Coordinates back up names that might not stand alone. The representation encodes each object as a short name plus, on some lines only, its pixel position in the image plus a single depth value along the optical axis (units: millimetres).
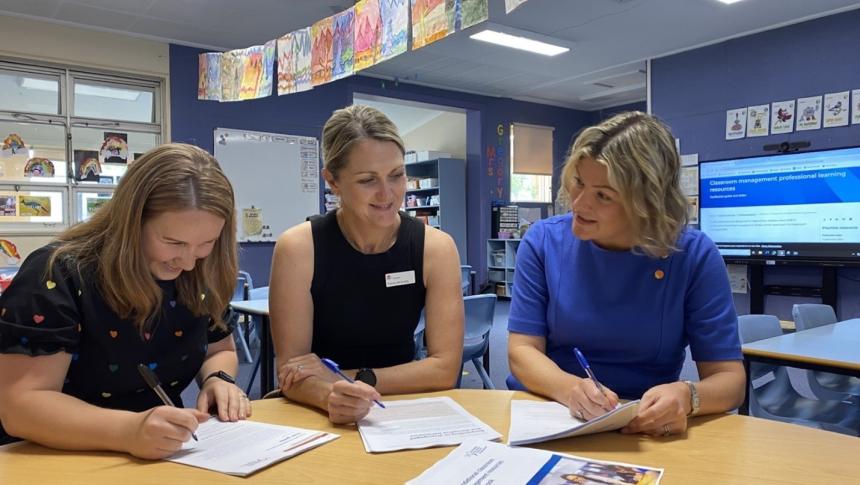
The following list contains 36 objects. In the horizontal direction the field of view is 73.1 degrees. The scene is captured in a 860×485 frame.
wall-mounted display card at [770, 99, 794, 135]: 5359
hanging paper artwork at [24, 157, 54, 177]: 5340
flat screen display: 4809
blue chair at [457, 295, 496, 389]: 3111
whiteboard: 6219
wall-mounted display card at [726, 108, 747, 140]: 5680
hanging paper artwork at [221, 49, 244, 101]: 4730
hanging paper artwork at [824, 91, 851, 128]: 5023
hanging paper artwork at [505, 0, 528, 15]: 2082
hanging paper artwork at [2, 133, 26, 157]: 5234
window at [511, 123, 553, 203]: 8633
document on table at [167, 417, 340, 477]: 887
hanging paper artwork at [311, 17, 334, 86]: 3697
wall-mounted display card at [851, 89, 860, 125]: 4957
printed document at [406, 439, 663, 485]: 827
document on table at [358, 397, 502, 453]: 979
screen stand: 5016
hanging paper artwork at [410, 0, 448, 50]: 2533
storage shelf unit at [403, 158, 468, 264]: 8344
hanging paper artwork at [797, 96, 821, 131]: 5184
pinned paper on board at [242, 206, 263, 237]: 6270
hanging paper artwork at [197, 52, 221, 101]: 5004
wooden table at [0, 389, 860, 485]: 843
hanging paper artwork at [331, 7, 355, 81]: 3453
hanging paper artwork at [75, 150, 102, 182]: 5570
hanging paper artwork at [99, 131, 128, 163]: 5707
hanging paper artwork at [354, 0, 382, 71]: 3135
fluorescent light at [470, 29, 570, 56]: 5661
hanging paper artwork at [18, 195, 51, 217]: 5312
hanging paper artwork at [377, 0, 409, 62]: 2869
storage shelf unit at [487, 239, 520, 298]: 8148
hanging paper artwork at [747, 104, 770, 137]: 5518
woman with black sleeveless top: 1415
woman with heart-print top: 932
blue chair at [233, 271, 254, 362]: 4588
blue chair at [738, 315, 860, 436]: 2229
